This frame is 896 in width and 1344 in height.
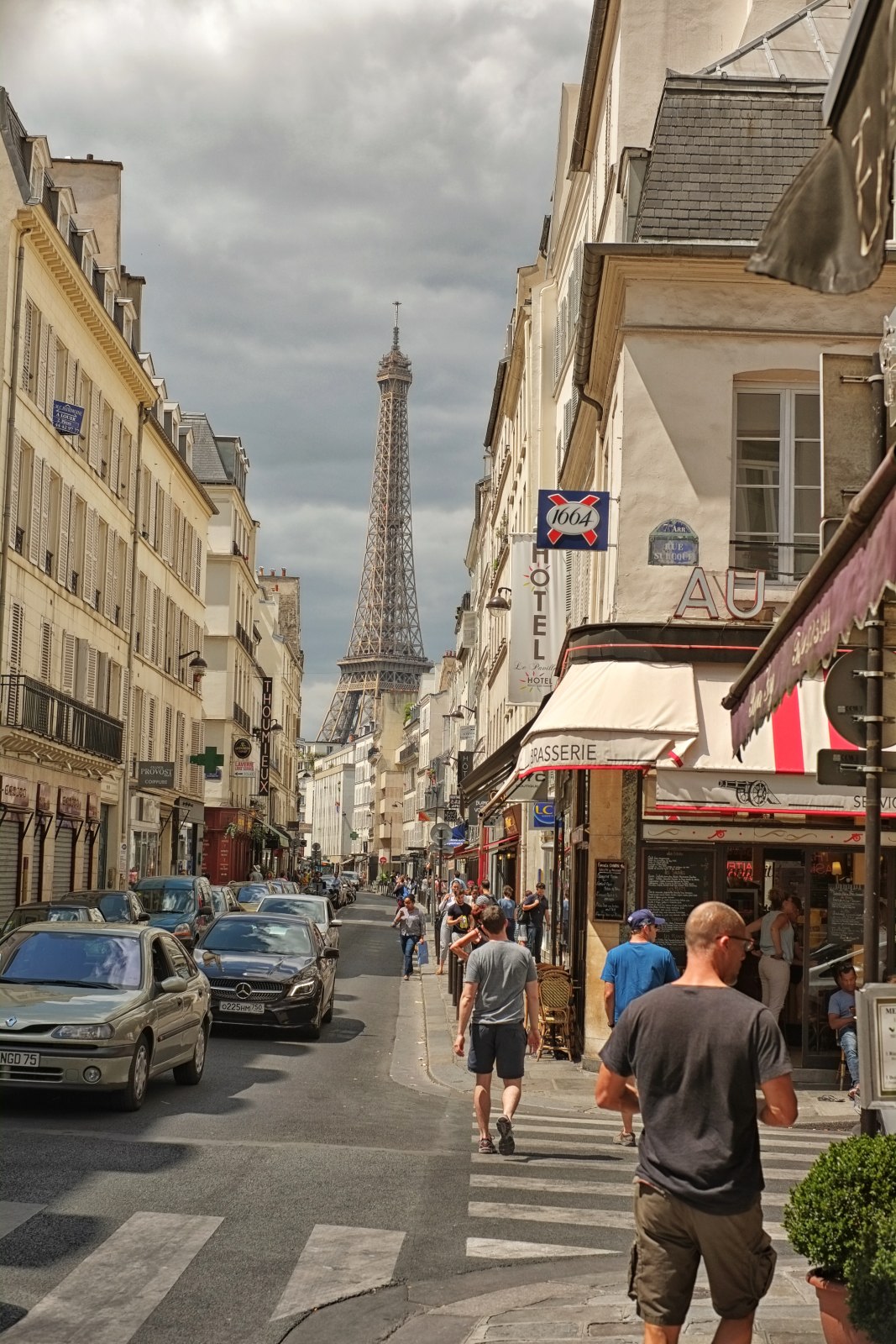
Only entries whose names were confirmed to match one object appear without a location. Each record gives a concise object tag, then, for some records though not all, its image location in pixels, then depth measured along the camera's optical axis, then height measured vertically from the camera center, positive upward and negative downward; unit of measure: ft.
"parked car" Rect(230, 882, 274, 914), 127.85 -3.58
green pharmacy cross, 173.58 +9.40
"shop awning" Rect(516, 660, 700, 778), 49.39 +4.20
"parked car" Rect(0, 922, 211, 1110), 37.96 -4.11
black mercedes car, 60.18 -4.75
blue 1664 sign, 58.85 +12.15
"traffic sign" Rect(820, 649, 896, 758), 23.34 +2.39
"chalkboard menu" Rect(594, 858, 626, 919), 53.52 -1.17
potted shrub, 16.46 -3.97
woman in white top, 51.88 -2.94
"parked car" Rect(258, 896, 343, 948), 92.63 -3.41
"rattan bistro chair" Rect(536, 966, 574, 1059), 55.83 -5.35
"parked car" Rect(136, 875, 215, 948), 94.58 -3.39
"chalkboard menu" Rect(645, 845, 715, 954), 52.70 -0.85
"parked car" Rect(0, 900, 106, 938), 71.05 -3.13
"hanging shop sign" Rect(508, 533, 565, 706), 78.89 +11.22
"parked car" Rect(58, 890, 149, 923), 84.07 -3.15
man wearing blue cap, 38.27 -2.79
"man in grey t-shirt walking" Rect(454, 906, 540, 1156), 37.73 -3.61
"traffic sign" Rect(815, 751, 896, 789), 24.32 +1.38
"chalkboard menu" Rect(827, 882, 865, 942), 52.49 -1.68
